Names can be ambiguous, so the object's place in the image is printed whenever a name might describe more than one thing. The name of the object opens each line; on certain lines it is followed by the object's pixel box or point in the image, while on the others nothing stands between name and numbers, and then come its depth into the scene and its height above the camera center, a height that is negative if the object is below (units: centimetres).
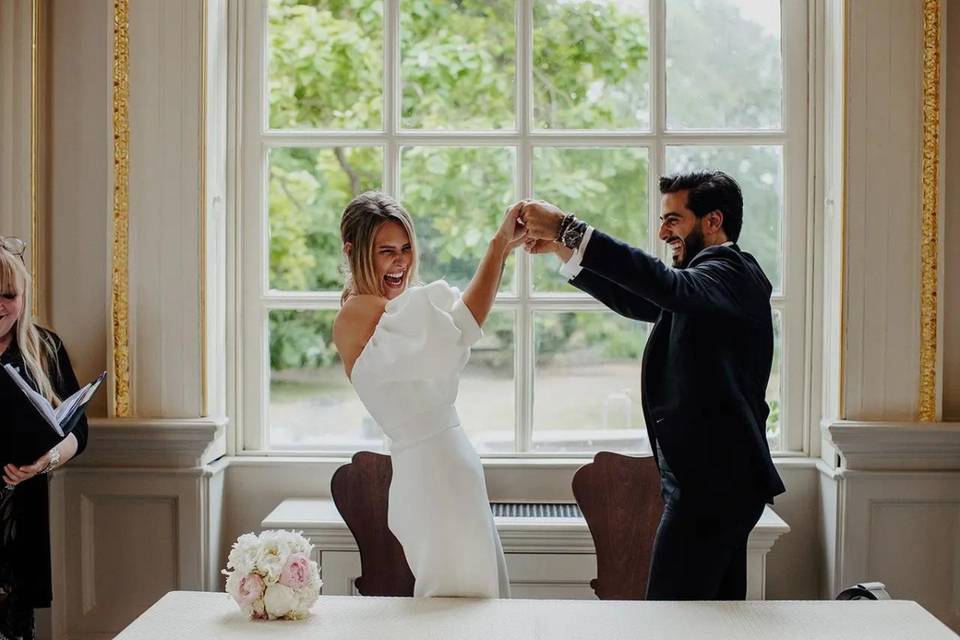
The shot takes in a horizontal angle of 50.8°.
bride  235 -28
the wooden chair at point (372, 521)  299 -67
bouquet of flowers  208 -59
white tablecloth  202 -67
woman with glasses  279 -57
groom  241 -25
